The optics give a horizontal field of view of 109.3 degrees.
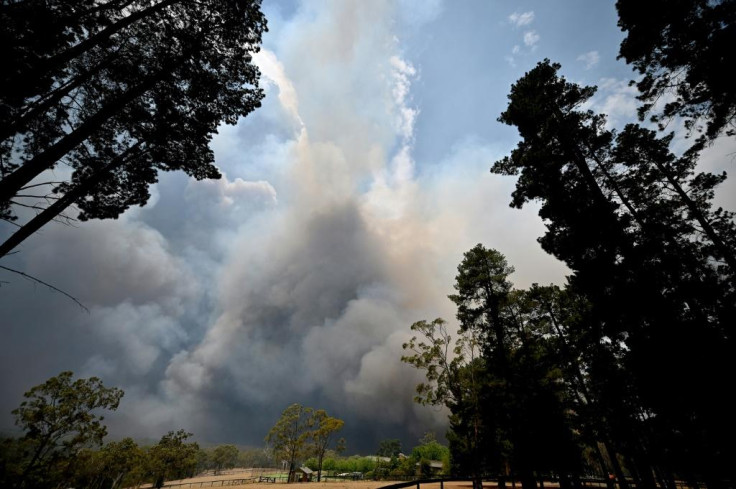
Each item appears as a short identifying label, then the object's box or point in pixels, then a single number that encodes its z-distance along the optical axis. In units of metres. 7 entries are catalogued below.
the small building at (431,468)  51.17
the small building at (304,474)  57.94
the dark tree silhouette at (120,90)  5.51
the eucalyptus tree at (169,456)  53.12
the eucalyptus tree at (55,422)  19.14
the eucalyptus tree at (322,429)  51.03
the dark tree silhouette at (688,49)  6.60
